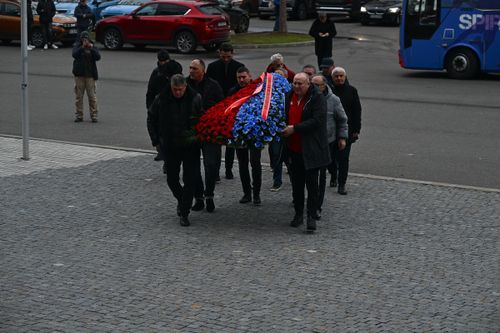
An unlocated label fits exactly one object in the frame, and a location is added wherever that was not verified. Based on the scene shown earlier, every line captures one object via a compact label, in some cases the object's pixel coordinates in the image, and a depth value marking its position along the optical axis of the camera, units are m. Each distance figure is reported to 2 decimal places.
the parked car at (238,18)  41.50
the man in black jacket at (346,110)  13.62
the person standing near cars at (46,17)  34.94
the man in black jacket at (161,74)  14.45
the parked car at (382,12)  46.12
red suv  33.91
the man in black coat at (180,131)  11.85
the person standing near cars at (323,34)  27.81
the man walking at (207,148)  12.27
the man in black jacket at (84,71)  19.98
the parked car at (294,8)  49.97
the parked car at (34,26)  36.19
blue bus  26.98
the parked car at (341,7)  48.53
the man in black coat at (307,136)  11.53
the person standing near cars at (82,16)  36.06
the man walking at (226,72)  14.31
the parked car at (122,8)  39.97
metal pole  15.85
